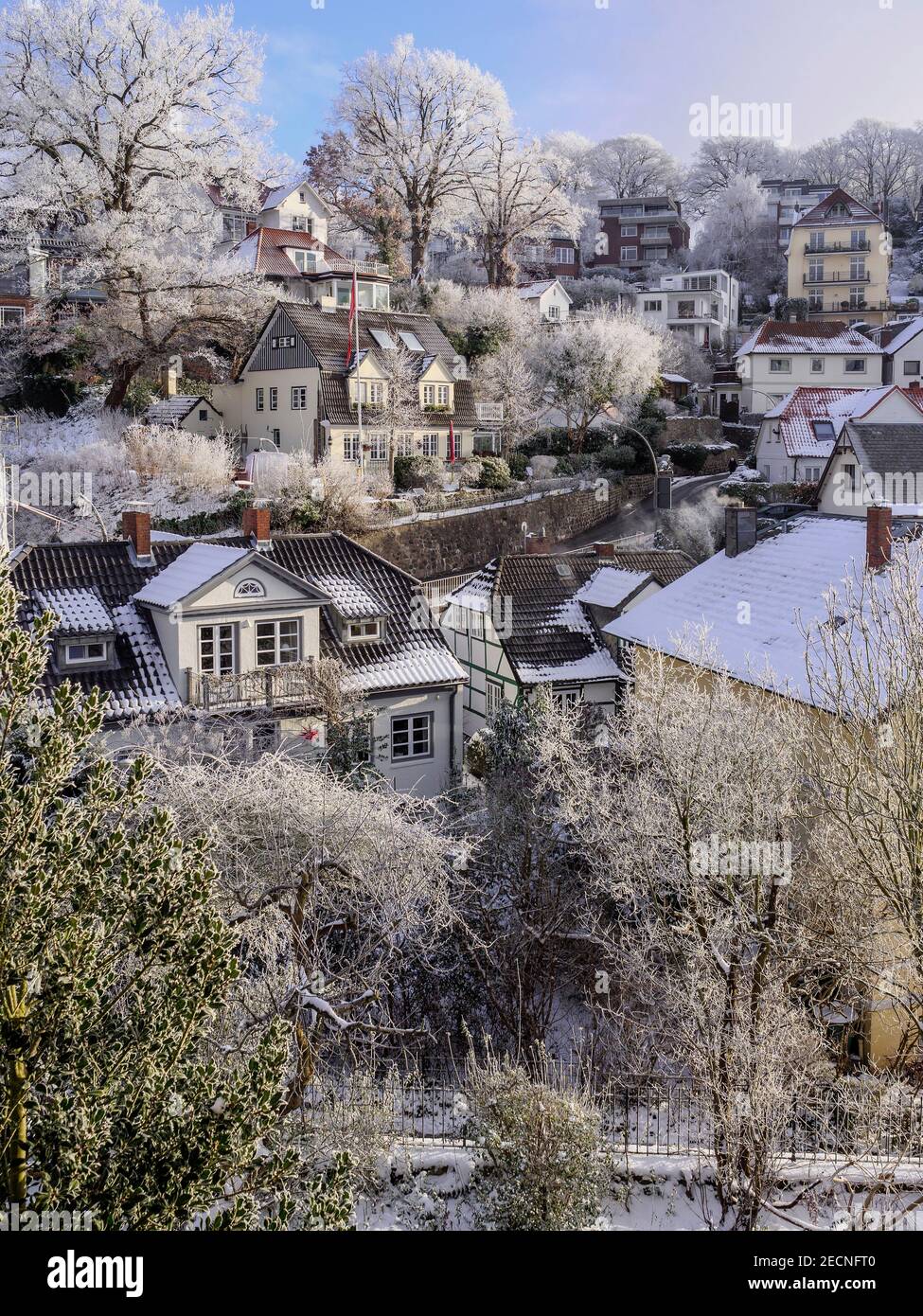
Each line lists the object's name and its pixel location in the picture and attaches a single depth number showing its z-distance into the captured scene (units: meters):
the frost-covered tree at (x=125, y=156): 35.66
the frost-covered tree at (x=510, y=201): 54.47
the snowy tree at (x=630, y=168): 93.56
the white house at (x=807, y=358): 53.00
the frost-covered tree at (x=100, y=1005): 5.77
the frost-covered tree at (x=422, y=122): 51.28
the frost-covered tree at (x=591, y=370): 45.12
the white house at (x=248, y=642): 19.95
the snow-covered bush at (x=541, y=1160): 9.45
